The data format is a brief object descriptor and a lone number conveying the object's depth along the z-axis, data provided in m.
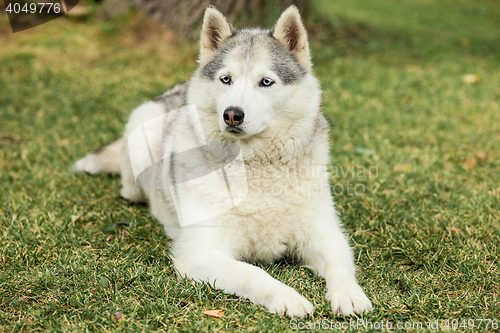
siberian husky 2.75
